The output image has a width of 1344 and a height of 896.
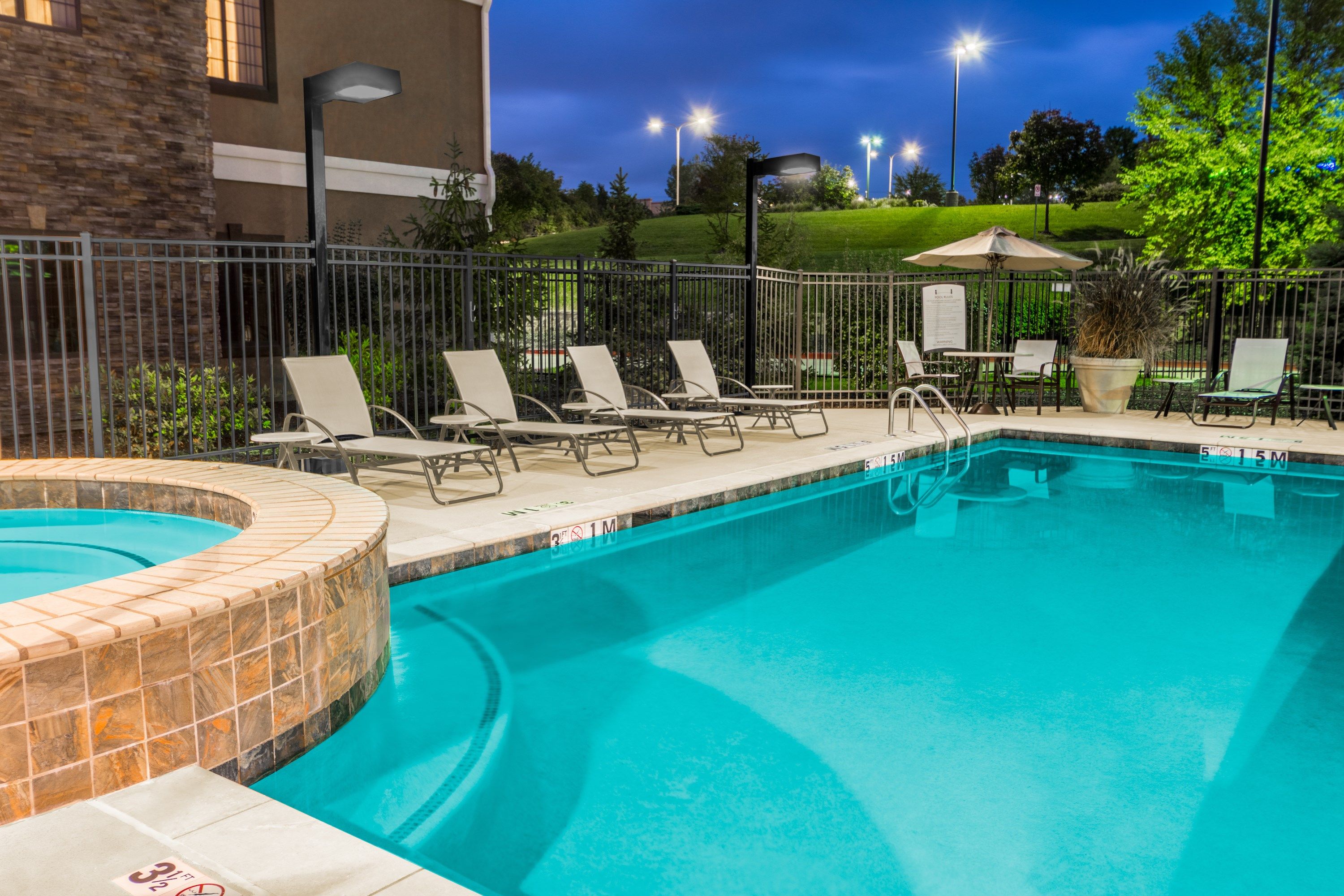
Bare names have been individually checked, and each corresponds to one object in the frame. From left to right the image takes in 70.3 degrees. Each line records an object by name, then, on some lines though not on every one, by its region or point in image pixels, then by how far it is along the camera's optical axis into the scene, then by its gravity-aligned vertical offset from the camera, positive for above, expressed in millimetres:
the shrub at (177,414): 6496 -496
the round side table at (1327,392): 9883 -506
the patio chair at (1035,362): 11875 -135
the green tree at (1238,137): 22766 +5267
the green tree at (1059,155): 48875 +10069
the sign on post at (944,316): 11922 +444
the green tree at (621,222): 22344 +3143
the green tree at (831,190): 53312 +9052
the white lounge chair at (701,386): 8938 -331
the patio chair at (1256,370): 10539 -222
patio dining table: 11159 -303
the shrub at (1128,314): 11375 +451
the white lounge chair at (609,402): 7719 -426
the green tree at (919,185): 62938 +11245
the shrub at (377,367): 7184 -131
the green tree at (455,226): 12125 +1637
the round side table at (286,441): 5664 -517
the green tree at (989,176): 56828 +12139
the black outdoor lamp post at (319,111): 6277 +1667
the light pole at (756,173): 10297 +1961
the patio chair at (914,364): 11219 -150
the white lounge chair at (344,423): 5707 -454
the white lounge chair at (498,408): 6789 -416
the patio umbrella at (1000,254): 11484 +1185
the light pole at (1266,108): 13594 +3464
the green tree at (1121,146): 49250 +11242
